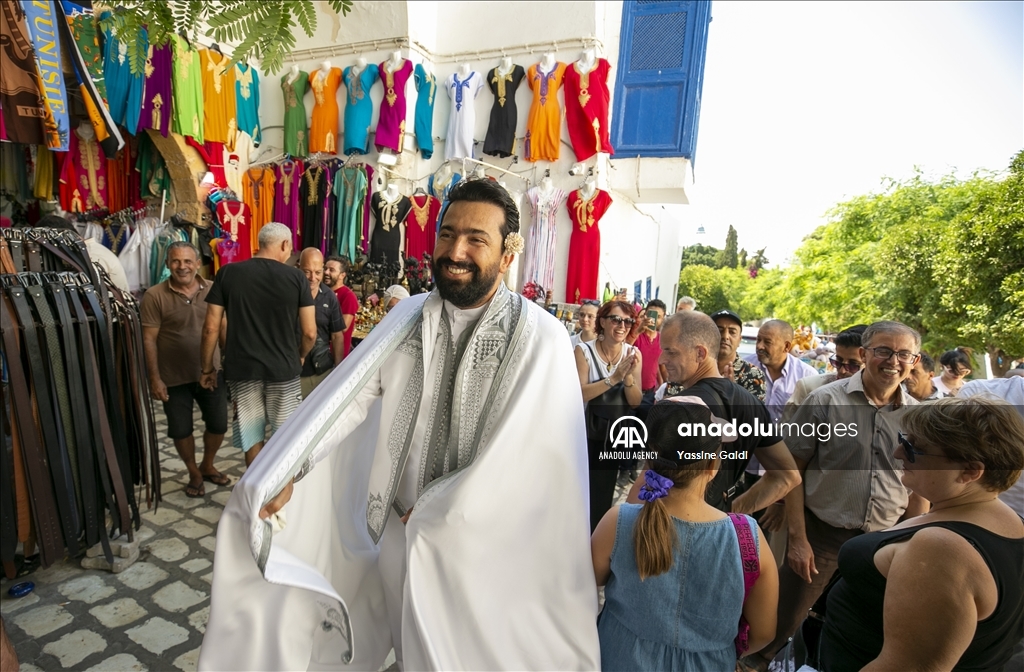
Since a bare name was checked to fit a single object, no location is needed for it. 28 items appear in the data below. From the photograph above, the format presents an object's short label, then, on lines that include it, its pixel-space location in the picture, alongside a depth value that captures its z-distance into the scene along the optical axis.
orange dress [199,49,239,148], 7.00
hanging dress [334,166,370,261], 7.70
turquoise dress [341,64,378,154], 7.96
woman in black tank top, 1.18
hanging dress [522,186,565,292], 7.81
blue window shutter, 8.00
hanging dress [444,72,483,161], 8.00
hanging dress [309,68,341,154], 8.15
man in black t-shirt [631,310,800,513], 2.19
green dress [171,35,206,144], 6.50
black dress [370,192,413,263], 7.61
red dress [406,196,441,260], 7.66
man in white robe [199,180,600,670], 1.57
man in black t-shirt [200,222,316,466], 3.62
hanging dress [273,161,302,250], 8.00
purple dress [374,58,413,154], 7.80
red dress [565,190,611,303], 7.63
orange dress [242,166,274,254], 8.09
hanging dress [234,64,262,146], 7.69
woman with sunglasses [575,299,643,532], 3.24
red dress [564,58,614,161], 7.42
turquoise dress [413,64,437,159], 8.05
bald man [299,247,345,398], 4.35
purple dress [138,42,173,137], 6.33
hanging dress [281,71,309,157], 8.33
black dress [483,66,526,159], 7.84
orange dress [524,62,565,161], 7.60
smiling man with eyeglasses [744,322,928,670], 2.25
